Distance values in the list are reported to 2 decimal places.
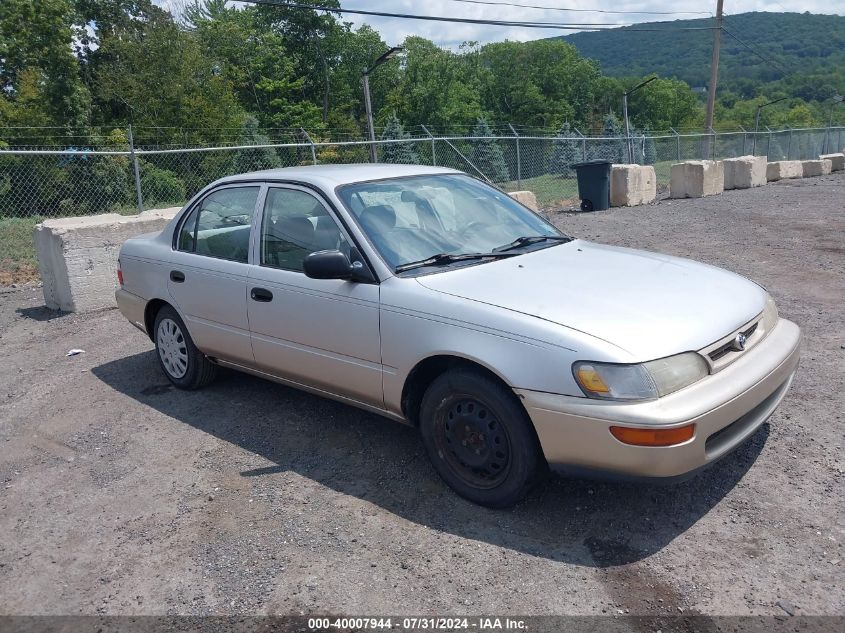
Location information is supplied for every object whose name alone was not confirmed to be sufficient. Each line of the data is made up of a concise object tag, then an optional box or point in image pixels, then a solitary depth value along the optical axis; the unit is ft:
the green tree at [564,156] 79.79
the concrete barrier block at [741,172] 68.18
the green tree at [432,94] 190.80
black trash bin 53.16
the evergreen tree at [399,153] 78.38
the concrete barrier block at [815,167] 86.12
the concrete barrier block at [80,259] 25.85
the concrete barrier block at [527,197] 48.17
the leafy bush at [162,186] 56.59
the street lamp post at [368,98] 51.60
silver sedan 10.34
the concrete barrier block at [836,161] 91.15
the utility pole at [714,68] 98.84
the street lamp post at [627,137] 71.76
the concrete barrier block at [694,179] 60.13
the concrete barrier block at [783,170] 78.12
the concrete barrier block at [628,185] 55.42
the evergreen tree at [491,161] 71.09
